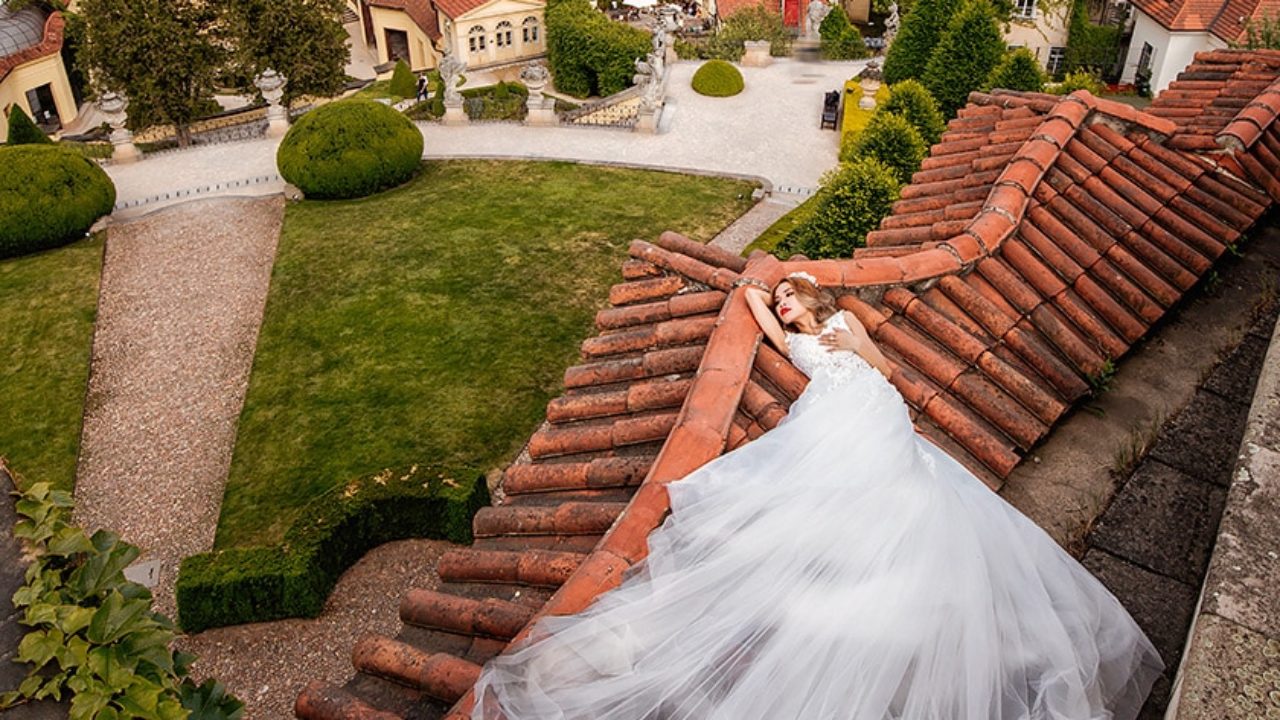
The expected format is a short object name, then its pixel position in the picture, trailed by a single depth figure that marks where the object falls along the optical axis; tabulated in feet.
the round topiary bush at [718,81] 95.25
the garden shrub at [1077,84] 75.00
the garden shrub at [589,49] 116.47
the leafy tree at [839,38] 110.32
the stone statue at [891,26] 111.14
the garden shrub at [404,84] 112.78
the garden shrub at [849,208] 51.21
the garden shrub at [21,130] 75.92
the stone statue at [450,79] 89.51
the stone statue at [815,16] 119.96
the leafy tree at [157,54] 81.66
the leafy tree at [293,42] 91.09
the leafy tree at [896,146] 58.59
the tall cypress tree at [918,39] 85.05
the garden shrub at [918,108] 67.26
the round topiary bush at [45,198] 63.57
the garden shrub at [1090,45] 113.19
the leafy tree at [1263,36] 68.64
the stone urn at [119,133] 81.10
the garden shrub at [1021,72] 74.54
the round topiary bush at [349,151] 71.05
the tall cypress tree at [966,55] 78.23
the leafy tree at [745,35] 108.47
